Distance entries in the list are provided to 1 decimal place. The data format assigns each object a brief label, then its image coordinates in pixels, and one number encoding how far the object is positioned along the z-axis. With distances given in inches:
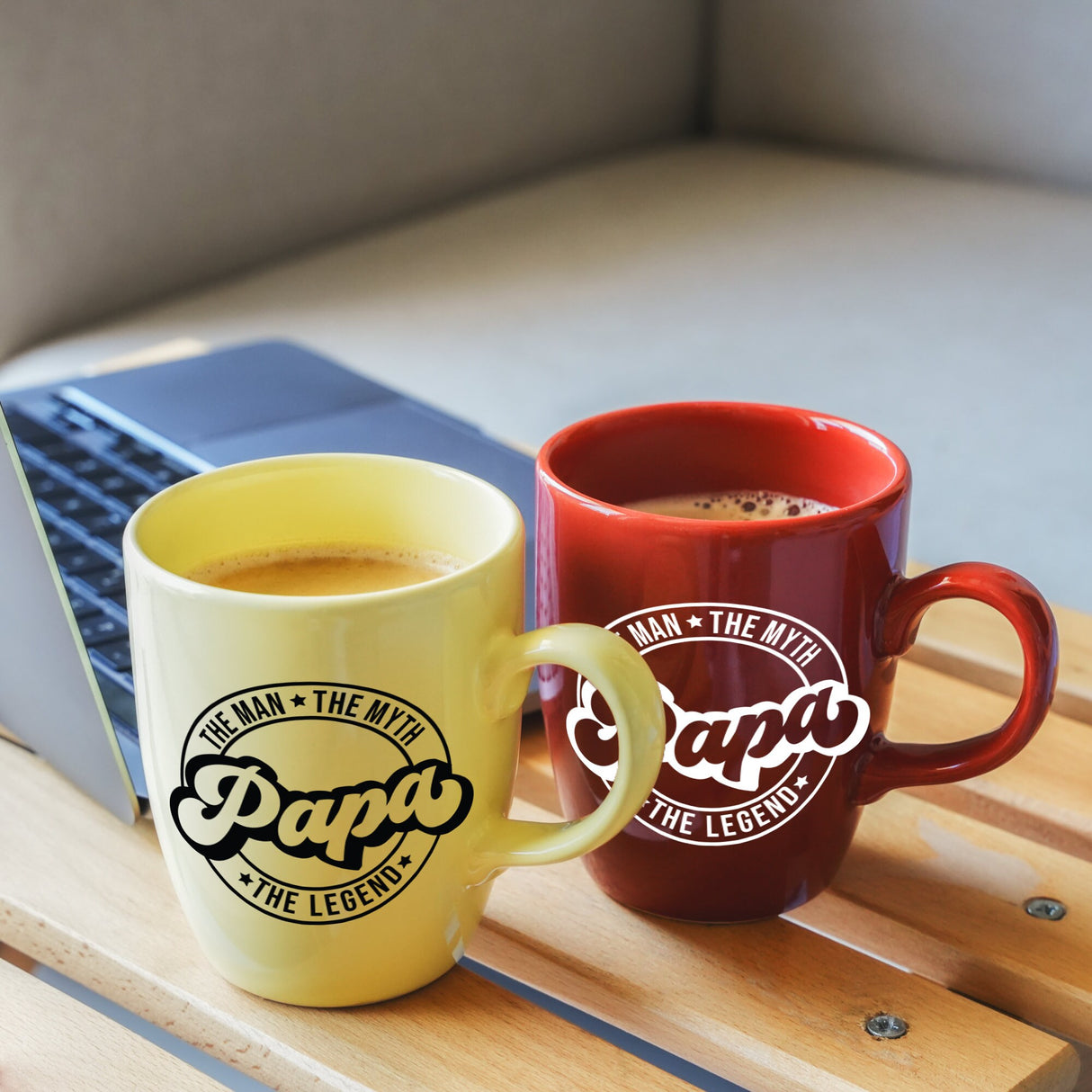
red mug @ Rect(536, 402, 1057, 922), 26.6
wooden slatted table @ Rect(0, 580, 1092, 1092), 26.6
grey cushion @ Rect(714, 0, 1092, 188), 89.6
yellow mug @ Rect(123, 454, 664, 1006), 25.6
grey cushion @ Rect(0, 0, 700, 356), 77.7
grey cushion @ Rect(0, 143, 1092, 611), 60.0
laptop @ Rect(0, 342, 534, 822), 28.6
